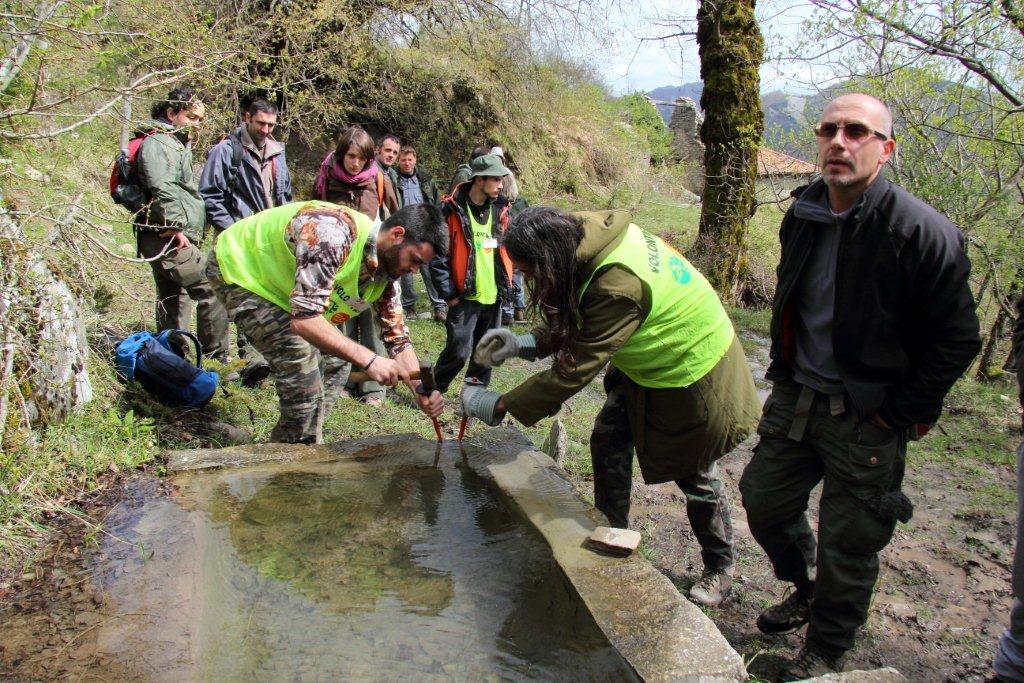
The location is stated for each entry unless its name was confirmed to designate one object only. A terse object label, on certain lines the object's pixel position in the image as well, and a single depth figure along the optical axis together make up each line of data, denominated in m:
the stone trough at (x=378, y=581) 2.10
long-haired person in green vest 2.47
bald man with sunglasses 2.19
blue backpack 3.93
